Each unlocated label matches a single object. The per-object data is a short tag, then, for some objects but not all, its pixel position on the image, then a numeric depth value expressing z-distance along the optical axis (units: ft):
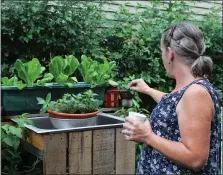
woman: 4.21
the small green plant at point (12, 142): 6.52
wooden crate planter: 6.20
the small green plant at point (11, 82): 7.56
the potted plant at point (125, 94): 9.37
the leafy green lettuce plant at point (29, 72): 7.67
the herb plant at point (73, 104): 6.99
